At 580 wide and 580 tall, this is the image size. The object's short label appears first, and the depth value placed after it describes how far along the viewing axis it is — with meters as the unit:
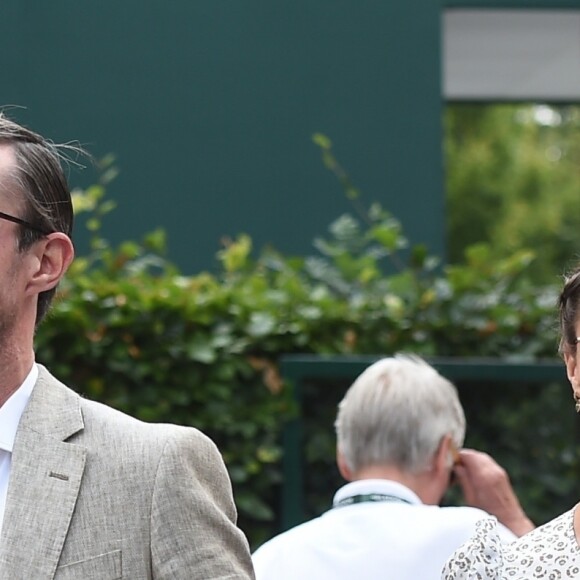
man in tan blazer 4.35
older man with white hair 6.61
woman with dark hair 4.77
